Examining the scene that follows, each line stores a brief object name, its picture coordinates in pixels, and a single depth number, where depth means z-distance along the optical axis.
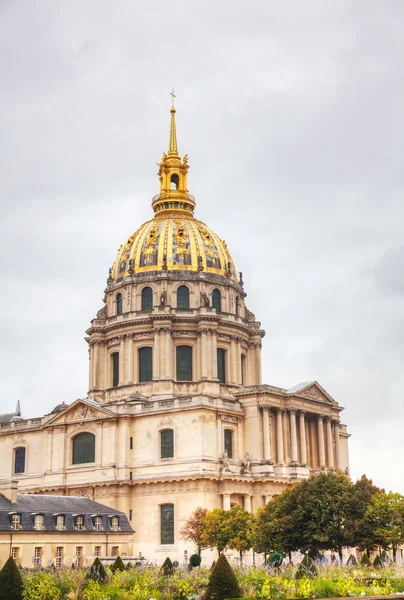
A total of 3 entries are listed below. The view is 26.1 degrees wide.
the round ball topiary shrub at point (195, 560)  61.02
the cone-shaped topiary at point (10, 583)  33.38
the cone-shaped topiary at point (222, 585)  32.66
